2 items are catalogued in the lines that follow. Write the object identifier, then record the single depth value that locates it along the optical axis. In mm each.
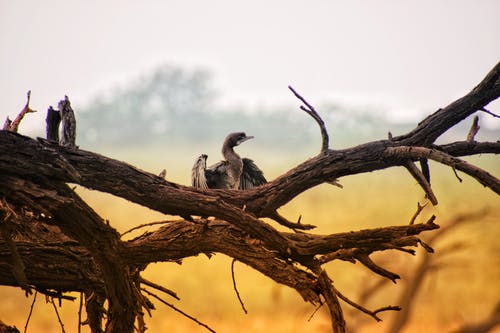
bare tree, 27791
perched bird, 29486
